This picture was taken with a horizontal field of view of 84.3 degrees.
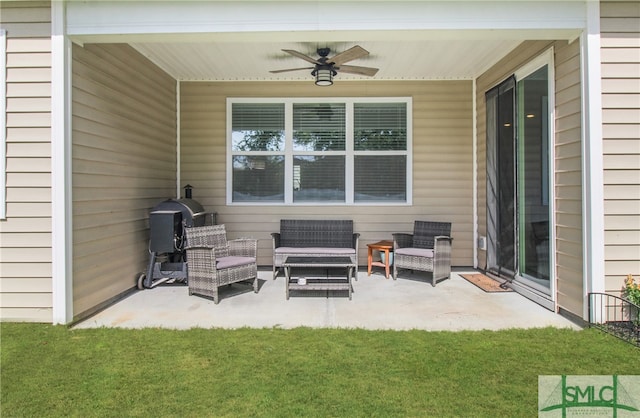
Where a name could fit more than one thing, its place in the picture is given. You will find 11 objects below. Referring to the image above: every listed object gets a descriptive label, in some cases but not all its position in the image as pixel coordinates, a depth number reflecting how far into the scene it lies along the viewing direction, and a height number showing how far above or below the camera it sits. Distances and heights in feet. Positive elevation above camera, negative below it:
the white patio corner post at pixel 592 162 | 10.57 +1.41
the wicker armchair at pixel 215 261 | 13.51 -2.09
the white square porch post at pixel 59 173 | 10.82 +1.10
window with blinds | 19.60 +3.21
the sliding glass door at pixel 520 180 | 13.20 +1.21
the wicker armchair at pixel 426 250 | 16.08 -1.97
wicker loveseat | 18.52 -1.33
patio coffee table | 13.08 -2.71
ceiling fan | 14.17 +5.93
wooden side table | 17.30 -2.16
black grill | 15.25 -1.42
